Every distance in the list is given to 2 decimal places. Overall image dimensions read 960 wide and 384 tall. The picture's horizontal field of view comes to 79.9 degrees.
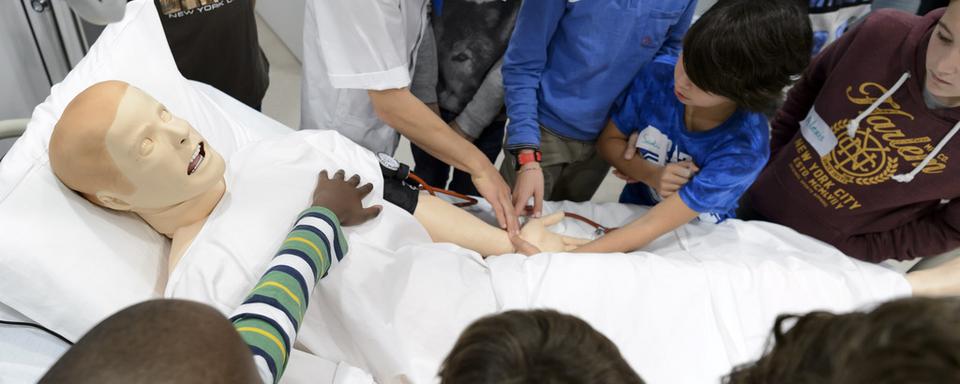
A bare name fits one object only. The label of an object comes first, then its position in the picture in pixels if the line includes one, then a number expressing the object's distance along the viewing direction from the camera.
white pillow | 0.89
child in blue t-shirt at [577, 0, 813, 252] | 1.00
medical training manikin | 0.90
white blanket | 1.05
